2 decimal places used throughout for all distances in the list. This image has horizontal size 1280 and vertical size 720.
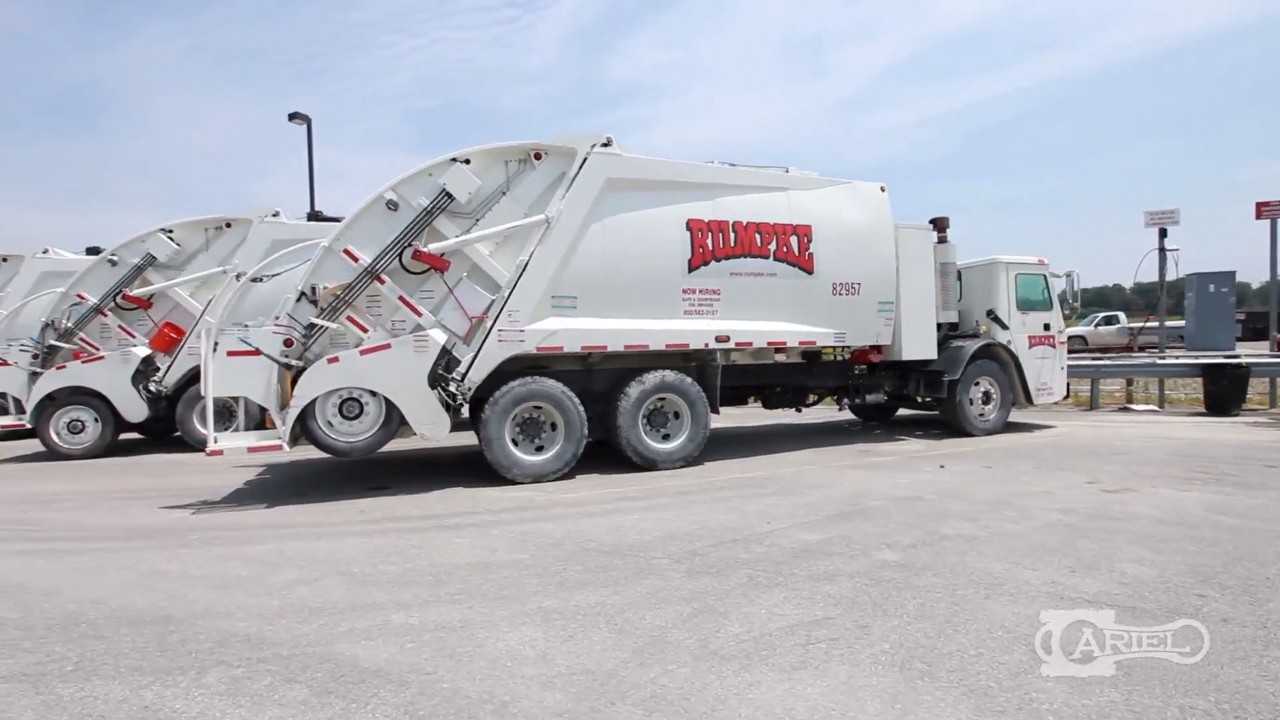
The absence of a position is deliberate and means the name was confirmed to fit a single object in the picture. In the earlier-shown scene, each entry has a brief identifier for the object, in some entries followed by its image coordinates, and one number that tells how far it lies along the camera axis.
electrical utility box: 16.89
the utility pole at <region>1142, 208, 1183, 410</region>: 16.22
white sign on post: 16.19
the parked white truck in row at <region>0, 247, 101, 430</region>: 12.54
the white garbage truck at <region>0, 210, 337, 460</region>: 11.57
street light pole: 14.77
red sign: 16.42
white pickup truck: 30.67
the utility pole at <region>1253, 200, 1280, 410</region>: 16.47
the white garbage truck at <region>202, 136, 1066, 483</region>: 8.02
